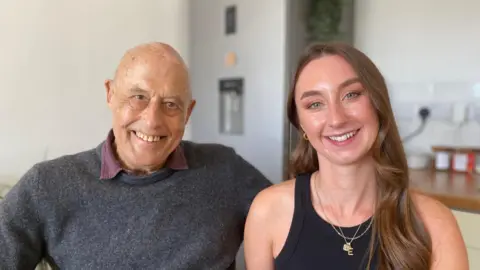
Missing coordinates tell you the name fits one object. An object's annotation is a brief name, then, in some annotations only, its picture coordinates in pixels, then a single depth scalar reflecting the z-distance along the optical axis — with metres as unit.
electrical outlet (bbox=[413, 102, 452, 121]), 2.33
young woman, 1.04
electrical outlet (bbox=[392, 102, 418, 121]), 2.45
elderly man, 1.14
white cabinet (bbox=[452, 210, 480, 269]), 1.61
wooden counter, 1.61
